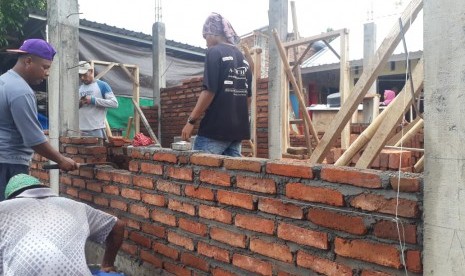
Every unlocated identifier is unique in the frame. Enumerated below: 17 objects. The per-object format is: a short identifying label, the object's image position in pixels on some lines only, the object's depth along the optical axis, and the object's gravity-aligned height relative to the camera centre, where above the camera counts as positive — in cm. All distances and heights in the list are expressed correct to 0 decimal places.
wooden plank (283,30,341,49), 450 +89
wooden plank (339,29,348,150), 469 +57
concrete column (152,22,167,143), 886 +134
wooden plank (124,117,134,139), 854 -2
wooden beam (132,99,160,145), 696 +27
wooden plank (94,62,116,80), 764 +104
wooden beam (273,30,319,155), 390 +30
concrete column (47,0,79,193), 419 +54
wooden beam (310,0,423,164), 200 +22
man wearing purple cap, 298 +7
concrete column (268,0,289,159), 455 +24
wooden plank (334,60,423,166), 234 -8
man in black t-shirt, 305 +21
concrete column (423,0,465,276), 142 -3
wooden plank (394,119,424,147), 276 -2
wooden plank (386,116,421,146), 309 -8
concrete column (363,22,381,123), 644 +127
